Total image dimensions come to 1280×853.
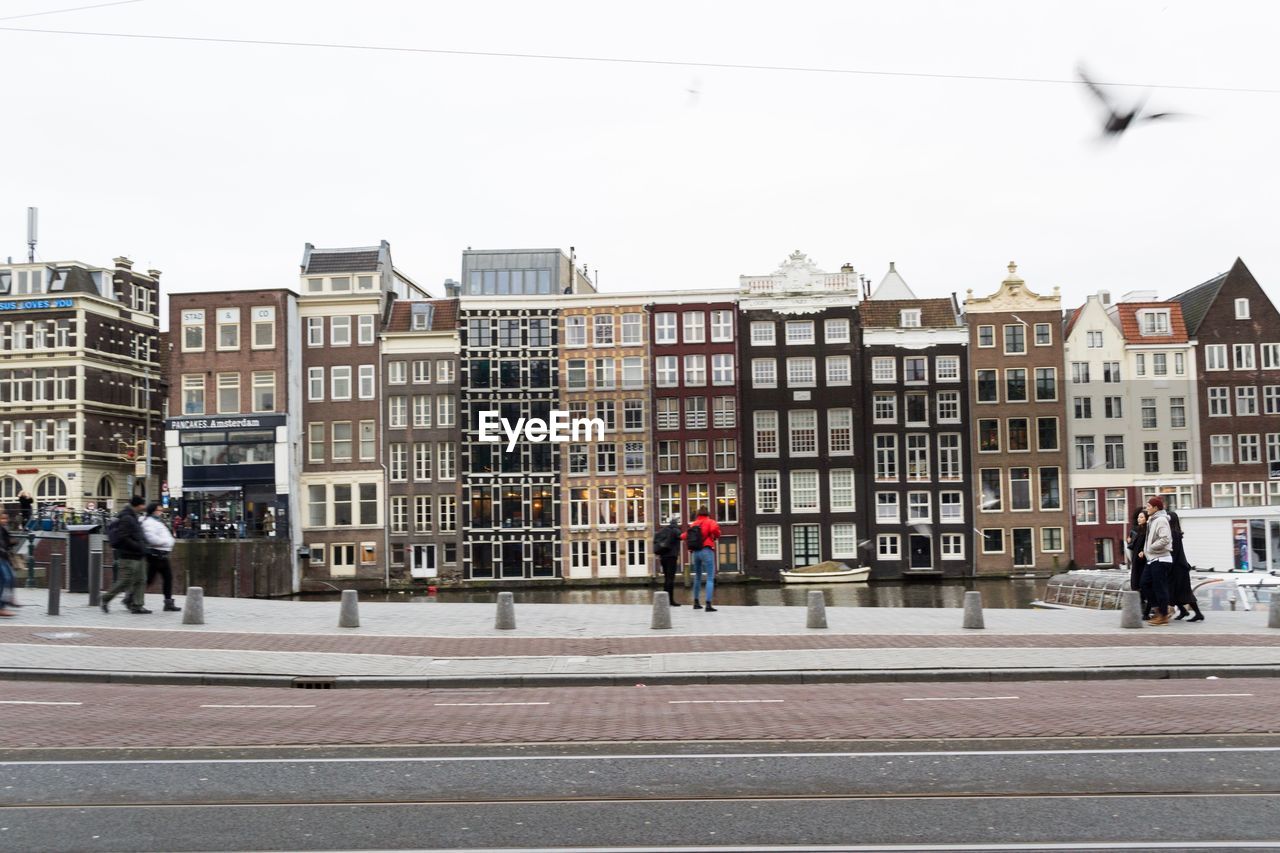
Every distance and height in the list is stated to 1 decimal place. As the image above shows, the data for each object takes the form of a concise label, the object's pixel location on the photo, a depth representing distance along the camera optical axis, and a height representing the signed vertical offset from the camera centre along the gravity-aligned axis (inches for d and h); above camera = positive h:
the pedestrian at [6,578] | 894.4 -35.9
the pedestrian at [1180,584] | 864.9 -55.4
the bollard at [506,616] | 857.5 -67.5
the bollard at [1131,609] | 842.2 -70.6
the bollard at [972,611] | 842.8 -69.8
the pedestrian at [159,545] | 929.5 -13.1
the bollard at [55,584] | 894.4 -40.1
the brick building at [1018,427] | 2723.9 +193.3
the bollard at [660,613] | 841.5 -66.9
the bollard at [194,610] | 872.3 -60.0
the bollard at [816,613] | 839.7 -68.9
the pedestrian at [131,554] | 895.1 -19.0
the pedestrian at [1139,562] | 869.8 -39.9
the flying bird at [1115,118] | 544.7 +182.5
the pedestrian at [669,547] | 967.0 -23.6
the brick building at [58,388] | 2679.6 +321.3
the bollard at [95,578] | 971.3 -39.7
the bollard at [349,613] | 872.9 -64.4
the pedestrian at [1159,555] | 828.0 -32.4
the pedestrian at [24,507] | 1766.7 +35.5
